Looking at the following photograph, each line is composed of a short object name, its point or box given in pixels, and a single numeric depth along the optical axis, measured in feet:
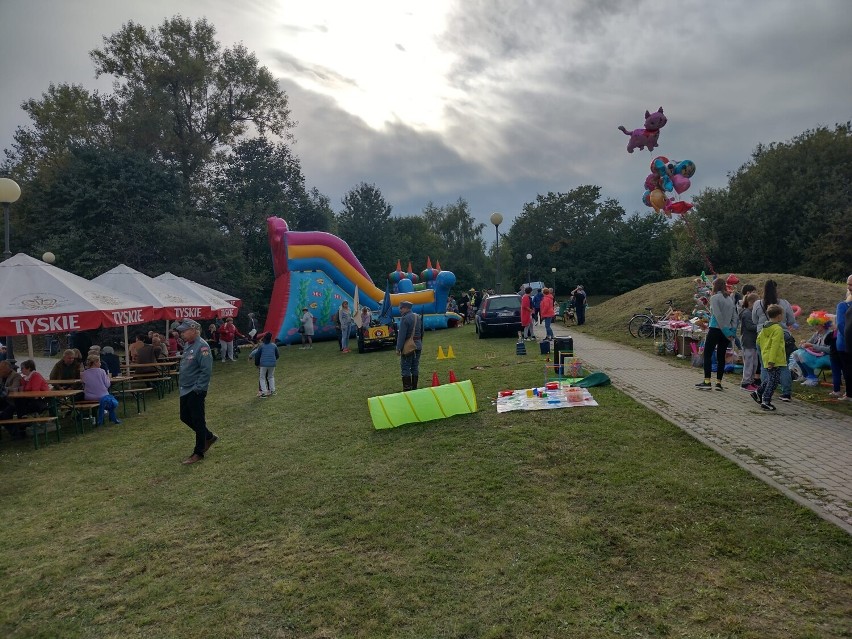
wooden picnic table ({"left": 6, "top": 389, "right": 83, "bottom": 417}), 27.55
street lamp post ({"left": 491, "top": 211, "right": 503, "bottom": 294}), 79.38
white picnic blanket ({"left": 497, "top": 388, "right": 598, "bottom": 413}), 26.99
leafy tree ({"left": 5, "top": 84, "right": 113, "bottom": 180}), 105.60
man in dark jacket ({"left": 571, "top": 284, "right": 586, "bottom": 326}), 79.05
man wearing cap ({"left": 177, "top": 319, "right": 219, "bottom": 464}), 23.31
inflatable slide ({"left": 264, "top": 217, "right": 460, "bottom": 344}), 71.36
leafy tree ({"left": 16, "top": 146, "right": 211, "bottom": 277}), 82.89
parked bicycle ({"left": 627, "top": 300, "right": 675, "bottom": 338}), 60.35
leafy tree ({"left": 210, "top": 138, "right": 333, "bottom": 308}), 109.81
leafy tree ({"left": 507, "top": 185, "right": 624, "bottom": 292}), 174.50
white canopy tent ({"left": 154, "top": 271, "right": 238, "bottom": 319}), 54.13
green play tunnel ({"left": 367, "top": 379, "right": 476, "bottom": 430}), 25.66
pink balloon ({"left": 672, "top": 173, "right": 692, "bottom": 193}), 45.16
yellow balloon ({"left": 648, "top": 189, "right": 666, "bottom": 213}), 47.01
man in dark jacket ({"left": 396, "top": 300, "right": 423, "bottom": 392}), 30.96
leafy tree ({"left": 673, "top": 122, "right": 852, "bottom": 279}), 105.74
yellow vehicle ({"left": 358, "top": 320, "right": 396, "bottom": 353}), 61.21
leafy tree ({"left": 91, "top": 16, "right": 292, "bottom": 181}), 104.17
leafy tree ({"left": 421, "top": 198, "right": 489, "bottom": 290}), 243.60
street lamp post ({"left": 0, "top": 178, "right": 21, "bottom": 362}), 35.40
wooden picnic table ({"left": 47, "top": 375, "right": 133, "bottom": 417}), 30.96
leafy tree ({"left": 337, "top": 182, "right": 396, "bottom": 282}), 153.58
